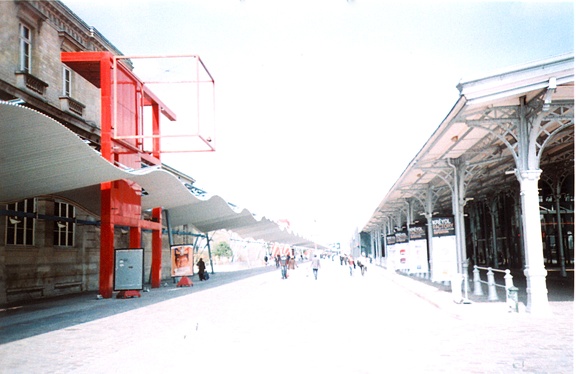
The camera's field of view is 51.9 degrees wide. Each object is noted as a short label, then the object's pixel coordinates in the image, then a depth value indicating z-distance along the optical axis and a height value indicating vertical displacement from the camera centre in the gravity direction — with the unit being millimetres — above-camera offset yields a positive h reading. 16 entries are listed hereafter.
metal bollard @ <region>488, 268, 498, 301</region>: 15891 -1417
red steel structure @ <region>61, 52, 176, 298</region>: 20578 +4035
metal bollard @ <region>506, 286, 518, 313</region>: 13476 -1426
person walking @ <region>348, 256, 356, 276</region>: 38722 -1406
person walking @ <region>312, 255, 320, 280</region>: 34062 -1277
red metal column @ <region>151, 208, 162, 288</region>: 27016 -100
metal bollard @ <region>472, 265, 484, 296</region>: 18277 -1470
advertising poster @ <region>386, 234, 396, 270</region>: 34156 -633
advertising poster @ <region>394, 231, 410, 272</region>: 30562 -420
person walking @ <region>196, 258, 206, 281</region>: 33656 -1343
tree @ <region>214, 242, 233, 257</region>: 82875 -582
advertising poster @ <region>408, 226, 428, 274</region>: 24844 -447
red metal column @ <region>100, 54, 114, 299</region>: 20562 +1717
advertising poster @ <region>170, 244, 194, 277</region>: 27938 -576
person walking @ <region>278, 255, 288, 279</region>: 35656 -1368
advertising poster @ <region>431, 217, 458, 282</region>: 17203 -298
